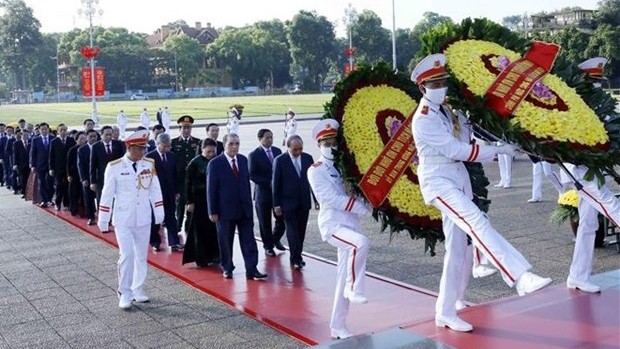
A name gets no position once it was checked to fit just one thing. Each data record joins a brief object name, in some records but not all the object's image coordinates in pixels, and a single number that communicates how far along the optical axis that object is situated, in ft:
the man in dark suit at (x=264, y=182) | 31.04
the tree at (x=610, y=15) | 161.48
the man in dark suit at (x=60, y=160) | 46.21
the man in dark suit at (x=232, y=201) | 26.84
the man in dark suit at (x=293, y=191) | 28.07
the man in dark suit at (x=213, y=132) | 32.84
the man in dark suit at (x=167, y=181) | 32.78
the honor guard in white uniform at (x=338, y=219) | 18.52
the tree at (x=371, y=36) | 247.50
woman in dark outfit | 29.58
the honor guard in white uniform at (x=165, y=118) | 92.68
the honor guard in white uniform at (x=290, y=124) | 86.49
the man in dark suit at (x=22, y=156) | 56.08
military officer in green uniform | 34.32
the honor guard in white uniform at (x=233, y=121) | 92.12
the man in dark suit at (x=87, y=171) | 40.65
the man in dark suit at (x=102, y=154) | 38.40
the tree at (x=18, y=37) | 321.73
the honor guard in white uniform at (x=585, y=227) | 20.04
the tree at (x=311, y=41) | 286.66
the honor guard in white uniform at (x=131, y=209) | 24.04
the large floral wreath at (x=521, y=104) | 16.87
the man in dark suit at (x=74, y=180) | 43.70
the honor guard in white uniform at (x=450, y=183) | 15.87
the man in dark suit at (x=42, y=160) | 49.70
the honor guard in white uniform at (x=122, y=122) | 101.60
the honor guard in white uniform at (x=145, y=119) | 97.30
